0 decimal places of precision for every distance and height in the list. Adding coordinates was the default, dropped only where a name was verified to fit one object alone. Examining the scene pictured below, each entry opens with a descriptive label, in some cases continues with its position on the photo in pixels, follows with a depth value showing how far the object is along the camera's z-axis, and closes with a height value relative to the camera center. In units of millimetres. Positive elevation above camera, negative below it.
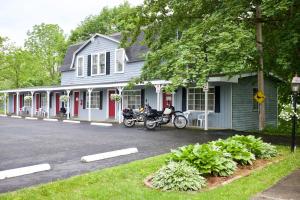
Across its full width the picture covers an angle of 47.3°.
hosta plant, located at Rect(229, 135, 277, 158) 8391 -1066
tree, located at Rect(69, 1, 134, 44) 45844 +10525
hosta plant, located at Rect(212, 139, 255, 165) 7462 -1069
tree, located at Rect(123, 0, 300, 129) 11117 +2266
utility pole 15147 +1535
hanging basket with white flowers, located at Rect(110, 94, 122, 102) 20859 +418
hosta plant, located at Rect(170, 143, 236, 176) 6477 -1073
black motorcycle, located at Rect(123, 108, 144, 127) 18156 -704
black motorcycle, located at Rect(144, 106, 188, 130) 16844 -714
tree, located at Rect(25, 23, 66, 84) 50778 +8869
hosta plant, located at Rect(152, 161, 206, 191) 5820 -1308
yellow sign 16047 +328
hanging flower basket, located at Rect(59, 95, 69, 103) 25633 +434
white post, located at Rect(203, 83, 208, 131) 16506 -540
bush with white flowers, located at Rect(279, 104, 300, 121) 9752 -262
